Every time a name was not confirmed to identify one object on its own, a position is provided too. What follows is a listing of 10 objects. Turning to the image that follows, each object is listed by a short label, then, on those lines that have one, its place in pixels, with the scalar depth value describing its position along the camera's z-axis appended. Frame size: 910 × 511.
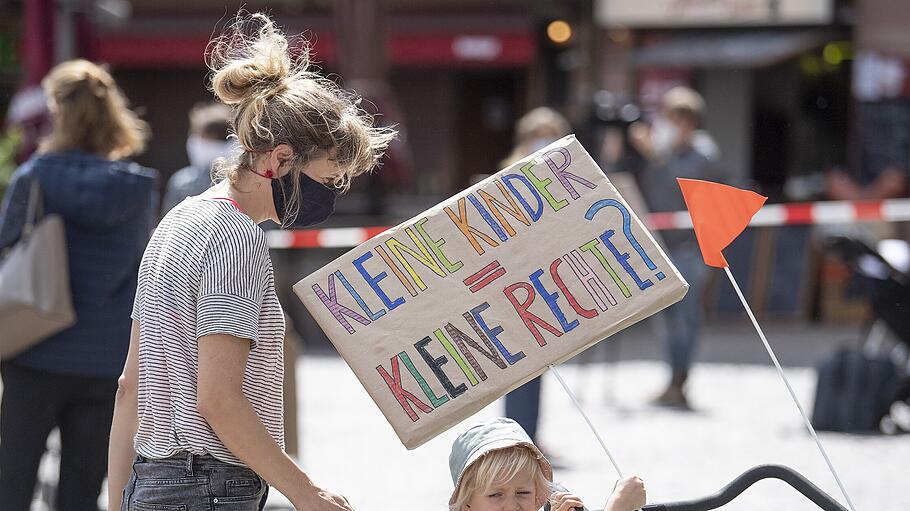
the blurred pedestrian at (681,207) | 17.72
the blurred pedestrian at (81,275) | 8.55
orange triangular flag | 6.47
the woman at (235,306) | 5.10
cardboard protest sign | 5.72
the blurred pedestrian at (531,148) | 13.05
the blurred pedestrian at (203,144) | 11.67
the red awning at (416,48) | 30.97
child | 6.39
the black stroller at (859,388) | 15.44
